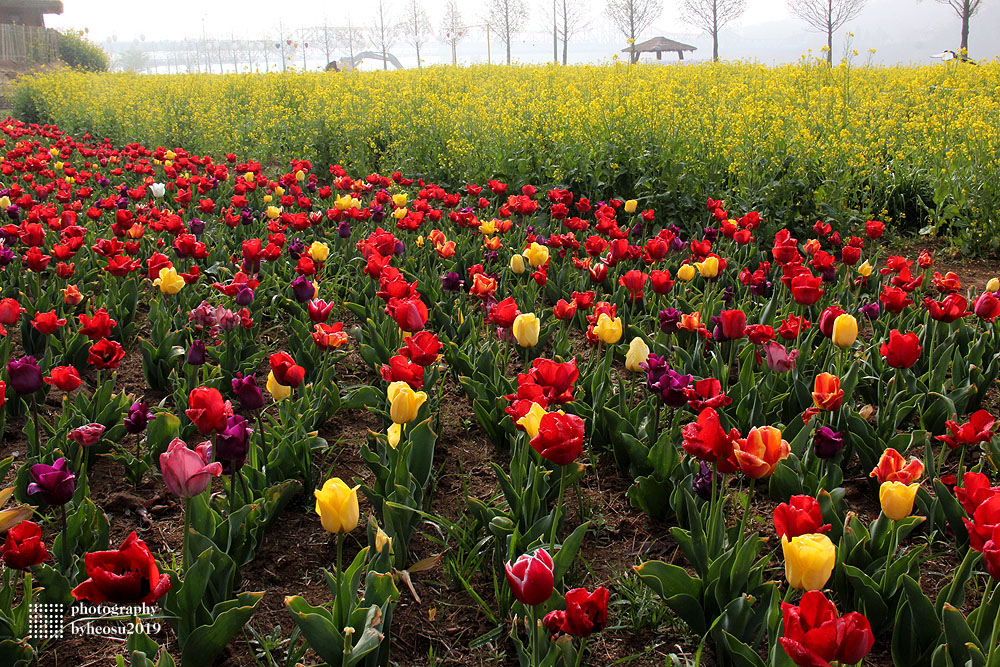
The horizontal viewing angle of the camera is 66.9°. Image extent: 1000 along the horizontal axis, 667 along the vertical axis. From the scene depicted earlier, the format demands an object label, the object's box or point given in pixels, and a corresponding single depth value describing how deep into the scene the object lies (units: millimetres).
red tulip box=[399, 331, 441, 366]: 2045
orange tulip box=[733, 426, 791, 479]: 1405
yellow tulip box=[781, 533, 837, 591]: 1215
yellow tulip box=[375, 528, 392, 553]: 1572
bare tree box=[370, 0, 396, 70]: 88825
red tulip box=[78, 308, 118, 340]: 2273
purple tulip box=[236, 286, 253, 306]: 2729
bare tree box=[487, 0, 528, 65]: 62562
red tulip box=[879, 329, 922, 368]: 2062
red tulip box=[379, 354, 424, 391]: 1923
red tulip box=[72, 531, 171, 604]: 1147
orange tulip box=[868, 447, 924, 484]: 1516
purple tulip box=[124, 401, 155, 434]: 1943
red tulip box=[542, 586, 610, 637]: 1155
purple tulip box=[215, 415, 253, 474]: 1647
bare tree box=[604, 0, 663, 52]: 47344
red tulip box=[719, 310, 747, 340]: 2391
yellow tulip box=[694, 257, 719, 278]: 3112
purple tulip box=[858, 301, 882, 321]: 2888
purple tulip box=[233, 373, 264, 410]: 1909
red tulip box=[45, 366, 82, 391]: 1970
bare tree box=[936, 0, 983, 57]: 27391
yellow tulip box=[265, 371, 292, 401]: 2141
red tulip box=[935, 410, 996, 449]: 1712
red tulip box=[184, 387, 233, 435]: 1646
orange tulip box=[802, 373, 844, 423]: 1847
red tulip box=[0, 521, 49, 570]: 1388
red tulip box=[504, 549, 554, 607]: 1156
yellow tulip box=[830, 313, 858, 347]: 2287
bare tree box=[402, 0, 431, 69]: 81438
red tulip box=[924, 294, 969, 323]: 2391
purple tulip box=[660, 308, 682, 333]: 2537
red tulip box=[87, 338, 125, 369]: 2104
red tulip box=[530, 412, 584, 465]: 1384
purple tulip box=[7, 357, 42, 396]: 1900
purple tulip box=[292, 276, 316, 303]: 2793
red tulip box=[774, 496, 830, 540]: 1302
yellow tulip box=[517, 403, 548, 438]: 1586
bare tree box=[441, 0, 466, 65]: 80125
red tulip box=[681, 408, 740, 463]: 1470
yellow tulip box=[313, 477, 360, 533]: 1378
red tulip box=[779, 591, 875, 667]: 1008
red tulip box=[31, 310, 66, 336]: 2369
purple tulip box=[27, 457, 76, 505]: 1539
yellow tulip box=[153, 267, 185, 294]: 2967
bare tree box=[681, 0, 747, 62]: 46469
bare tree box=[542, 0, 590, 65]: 58312
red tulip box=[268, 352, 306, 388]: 2004
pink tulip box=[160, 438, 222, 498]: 1406
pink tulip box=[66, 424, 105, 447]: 1867
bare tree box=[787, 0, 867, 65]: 42688
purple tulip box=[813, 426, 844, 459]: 1854
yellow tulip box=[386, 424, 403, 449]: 1864
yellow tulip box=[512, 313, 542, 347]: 2305
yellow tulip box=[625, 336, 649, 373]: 2301
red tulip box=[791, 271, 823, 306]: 2559
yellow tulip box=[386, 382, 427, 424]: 1794
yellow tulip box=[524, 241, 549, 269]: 3254
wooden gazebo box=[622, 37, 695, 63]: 39584
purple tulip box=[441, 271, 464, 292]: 3051
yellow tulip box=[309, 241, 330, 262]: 3395
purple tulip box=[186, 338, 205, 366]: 2357
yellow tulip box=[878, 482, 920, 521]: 1436
